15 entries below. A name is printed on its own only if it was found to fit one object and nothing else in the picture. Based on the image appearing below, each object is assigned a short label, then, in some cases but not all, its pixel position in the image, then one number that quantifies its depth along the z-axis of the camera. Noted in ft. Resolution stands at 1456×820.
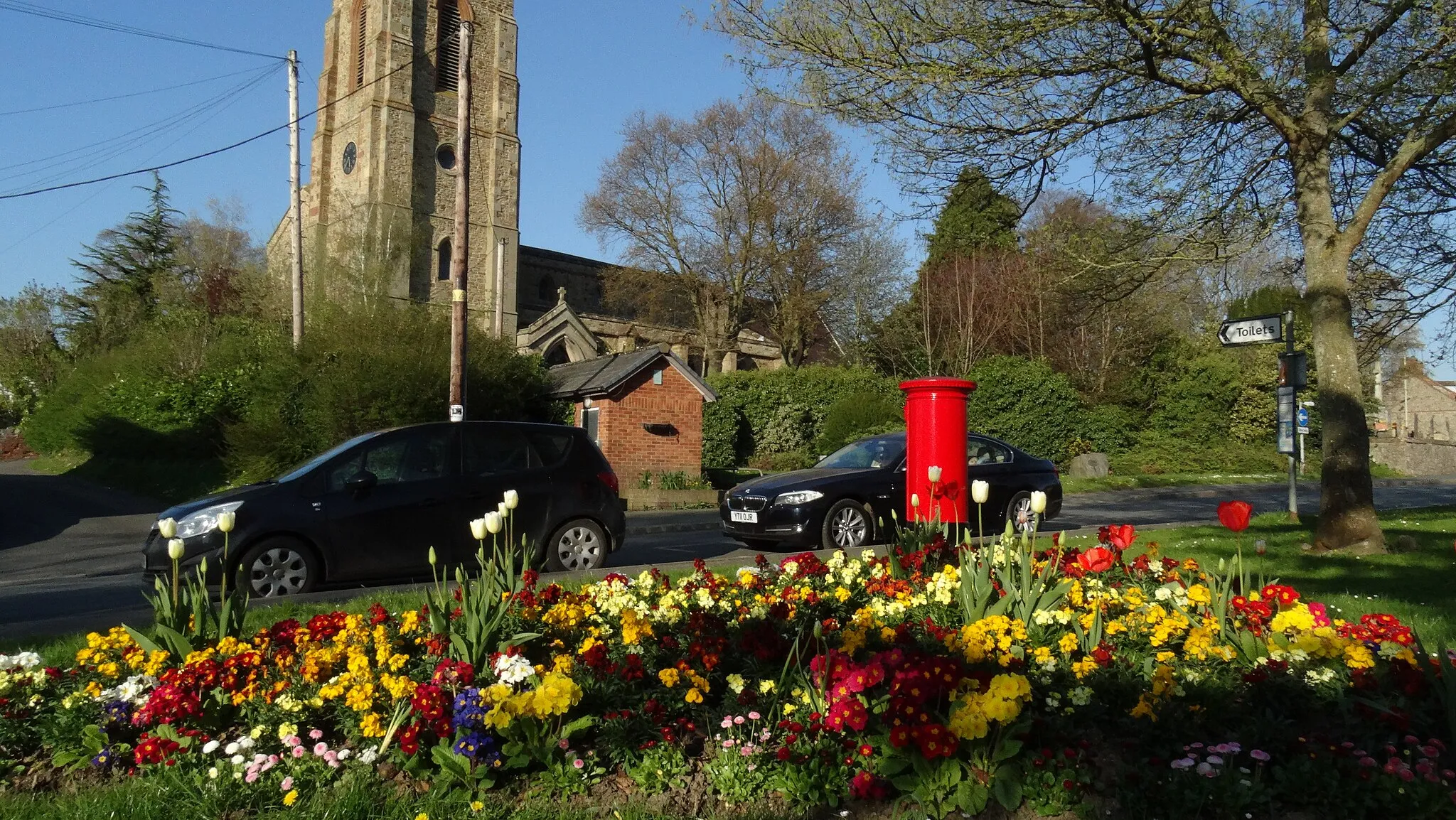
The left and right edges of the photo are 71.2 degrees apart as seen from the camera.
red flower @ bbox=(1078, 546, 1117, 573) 18.30
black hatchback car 28.14
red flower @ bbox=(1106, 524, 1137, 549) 19.57
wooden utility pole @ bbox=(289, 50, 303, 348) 79.30
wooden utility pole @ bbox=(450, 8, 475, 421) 53.83
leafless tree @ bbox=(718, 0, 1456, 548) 28.14
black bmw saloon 38.81
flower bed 11.45
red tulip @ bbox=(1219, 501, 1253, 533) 18.66
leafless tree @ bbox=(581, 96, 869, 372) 160.35
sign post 44.75
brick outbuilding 77.41
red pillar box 28.76
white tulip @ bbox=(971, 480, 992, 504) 17.30
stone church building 154.10
